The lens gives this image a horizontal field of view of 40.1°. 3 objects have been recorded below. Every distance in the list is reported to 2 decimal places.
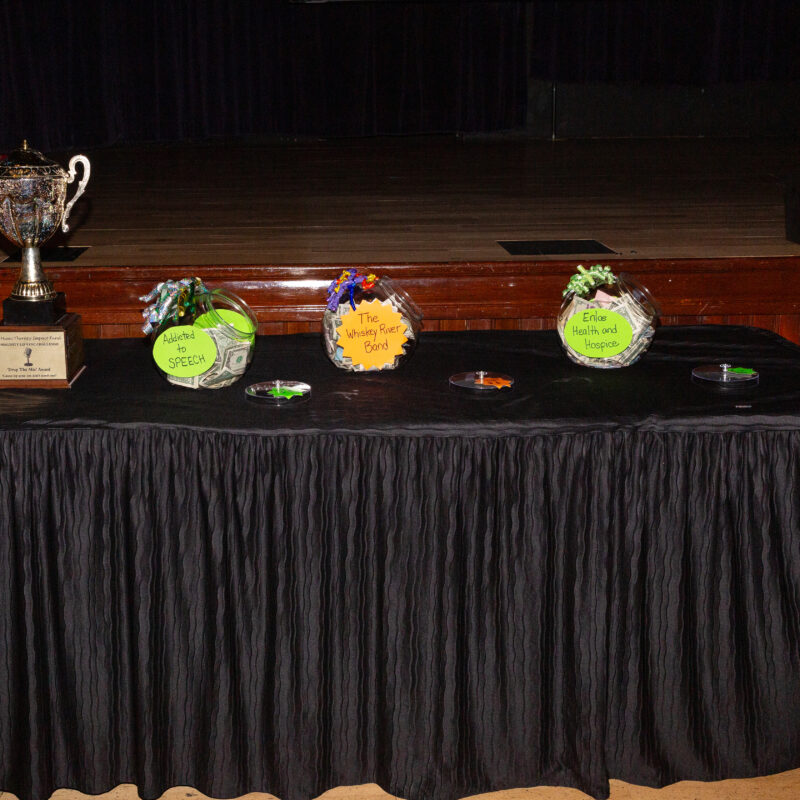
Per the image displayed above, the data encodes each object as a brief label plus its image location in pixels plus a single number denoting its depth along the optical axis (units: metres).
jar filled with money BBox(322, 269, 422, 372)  1.60
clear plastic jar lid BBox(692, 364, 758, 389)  1.61
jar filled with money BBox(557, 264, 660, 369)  1.61
